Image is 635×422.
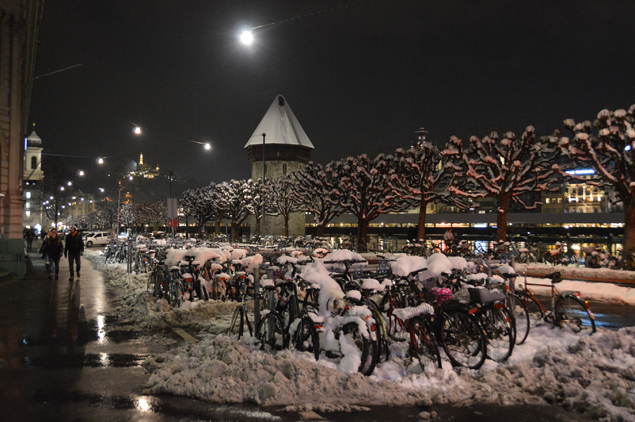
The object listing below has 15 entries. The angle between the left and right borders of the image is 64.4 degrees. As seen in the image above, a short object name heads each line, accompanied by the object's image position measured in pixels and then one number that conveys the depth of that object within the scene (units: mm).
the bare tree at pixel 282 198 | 52219
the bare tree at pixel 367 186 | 34594
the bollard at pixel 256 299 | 7505
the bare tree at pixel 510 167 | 25078
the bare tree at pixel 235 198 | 55844
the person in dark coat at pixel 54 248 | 18766
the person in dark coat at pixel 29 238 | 39250
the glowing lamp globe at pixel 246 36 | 16312
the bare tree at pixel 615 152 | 19609
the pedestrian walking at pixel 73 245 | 18156
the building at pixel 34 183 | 73888
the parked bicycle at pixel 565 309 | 7844
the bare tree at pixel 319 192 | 40341
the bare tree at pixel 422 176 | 31344
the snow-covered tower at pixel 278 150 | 69562
